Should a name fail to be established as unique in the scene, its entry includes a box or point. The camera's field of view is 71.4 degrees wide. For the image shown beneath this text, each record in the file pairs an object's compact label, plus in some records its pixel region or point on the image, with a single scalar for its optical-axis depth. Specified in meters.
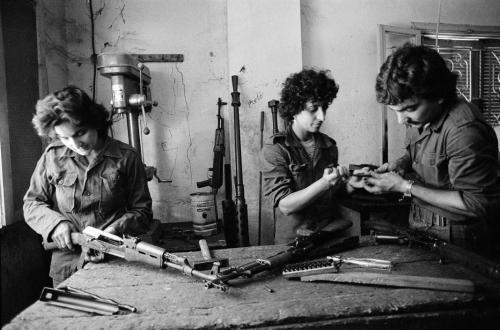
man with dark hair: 1.62
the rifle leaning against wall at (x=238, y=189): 3.65
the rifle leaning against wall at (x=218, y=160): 3.74
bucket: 3.54
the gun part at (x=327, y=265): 1.43
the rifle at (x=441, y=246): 1.35
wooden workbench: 1.12
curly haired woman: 2.25
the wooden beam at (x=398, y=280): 1.25
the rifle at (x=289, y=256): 1.38
